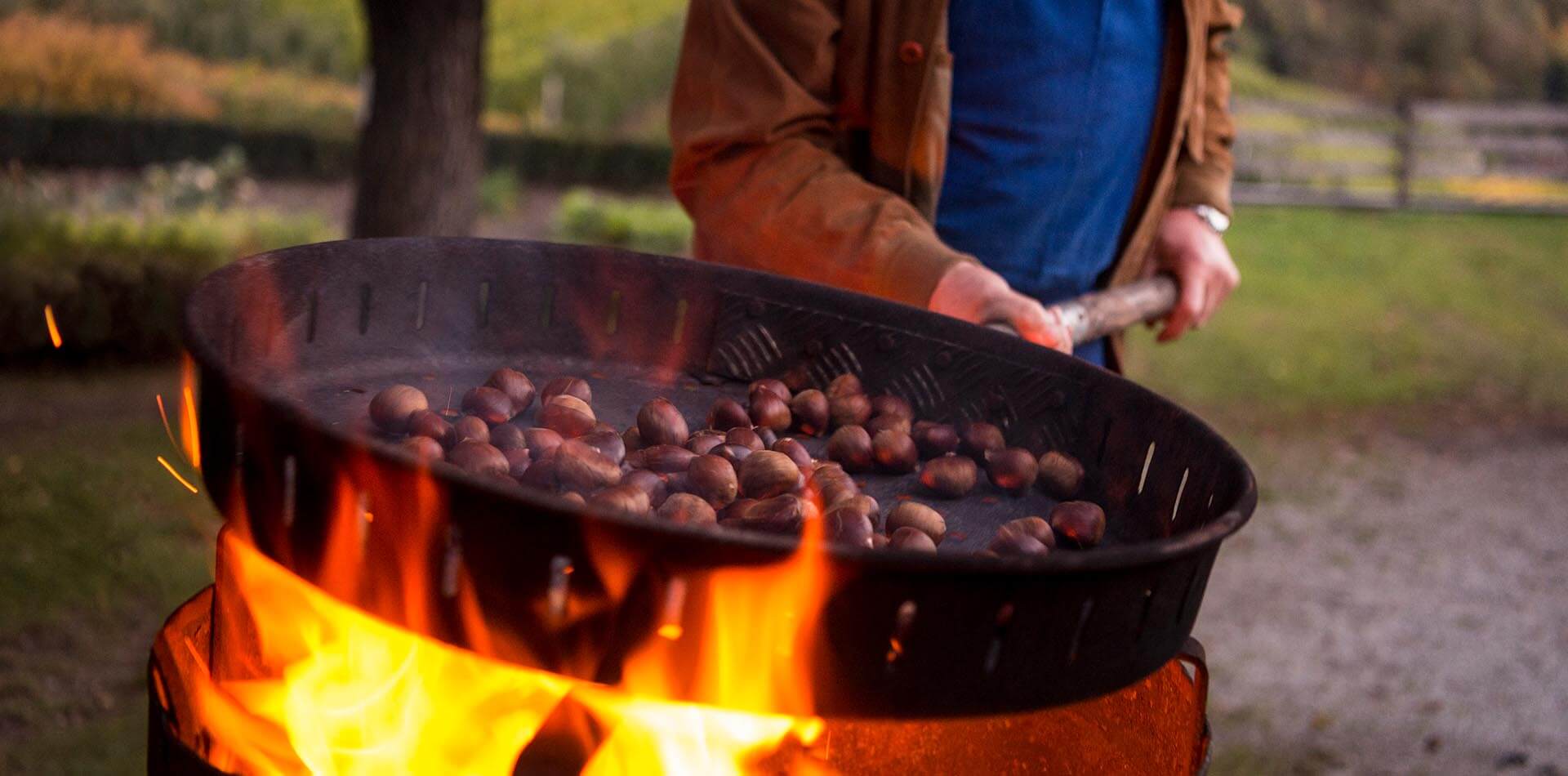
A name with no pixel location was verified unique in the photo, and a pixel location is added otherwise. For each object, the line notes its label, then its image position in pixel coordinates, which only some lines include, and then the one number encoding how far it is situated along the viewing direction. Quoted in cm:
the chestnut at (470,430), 176
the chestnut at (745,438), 189
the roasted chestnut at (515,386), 194
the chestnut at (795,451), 189
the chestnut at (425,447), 158
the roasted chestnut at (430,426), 173
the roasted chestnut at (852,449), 198
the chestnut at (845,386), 213
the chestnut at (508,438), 178
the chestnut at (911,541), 156
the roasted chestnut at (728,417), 202
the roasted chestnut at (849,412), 209
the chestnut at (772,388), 208
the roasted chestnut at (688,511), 162
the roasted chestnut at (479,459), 165
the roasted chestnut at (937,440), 203
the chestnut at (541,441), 177
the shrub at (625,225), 1161
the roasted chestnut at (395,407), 175
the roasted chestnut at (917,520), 171
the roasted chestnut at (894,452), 198
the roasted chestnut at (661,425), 188
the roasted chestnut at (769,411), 204
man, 240
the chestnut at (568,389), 198
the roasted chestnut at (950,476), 192
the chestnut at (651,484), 170
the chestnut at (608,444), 179
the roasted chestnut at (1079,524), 174
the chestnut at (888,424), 206
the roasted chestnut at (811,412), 209
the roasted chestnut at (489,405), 189
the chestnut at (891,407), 211
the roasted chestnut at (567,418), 189
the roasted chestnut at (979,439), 201
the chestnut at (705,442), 188
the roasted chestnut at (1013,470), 194
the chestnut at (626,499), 155
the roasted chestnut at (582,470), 168
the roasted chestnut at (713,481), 175
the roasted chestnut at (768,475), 176
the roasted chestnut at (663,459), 181
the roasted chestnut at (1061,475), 194
